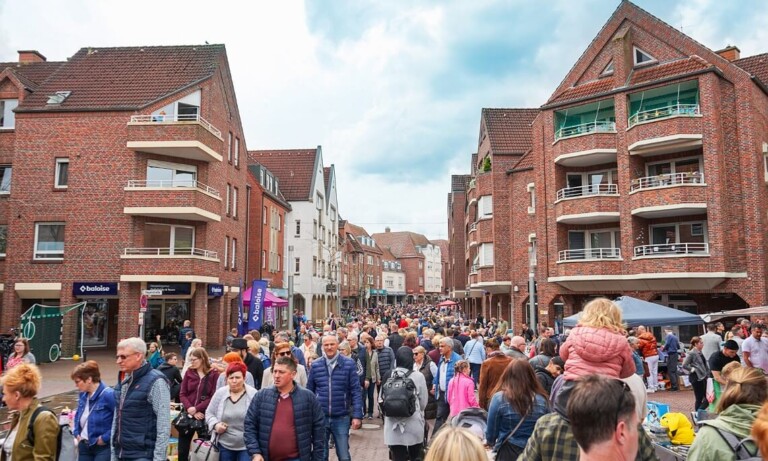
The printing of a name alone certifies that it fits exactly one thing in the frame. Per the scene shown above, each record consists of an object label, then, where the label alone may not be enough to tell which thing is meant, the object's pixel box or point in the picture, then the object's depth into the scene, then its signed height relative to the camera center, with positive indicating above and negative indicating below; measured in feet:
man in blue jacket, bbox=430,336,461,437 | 29.89 -4.15
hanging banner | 75.25 -0.86
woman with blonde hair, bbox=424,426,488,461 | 8.29 -2.18
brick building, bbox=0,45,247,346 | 82.89 +14.53
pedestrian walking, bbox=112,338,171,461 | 18.17 -3.72
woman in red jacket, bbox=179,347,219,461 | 24.73 -4.12
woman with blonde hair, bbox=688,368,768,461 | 10.75 -2.45
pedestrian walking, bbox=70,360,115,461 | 18.70 -3.89
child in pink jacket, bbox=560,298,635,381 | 12.87 -1.19
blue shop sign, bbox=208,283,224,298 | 90.68 +1.03
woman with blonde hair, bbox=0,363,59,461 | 17.12 -3.77
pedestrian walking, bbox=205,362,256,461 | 20.35 -4.27
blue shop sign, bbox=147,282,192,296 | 82.53 +1.21
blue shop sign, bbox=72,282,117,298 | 82.28 +1.04
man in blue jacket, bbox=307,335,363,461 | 24.26 -3.89
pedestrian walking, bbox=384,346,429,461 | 23.20 -5.53
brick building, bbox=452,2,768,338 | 76.13 +17.79
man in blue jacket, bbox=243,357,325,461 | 17.89 -3.94
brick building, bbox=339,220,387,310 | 236.43 +13.23
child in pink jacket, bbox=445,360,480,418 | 24.82 -4.06
